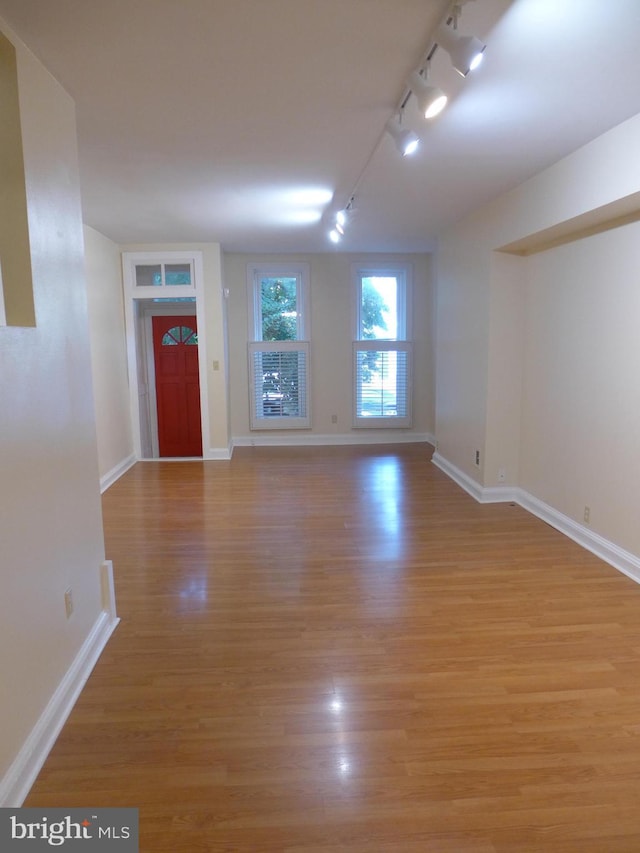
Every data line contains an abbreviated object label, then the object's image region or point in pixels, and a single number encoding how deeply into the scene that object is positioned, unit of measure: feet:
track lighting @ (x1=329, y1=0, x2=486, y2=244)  5.53
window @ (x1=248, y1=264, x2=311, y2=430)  23.25
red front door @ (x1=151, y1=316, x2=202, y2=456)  24.09
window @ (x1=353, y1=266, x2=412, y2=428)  23.57
